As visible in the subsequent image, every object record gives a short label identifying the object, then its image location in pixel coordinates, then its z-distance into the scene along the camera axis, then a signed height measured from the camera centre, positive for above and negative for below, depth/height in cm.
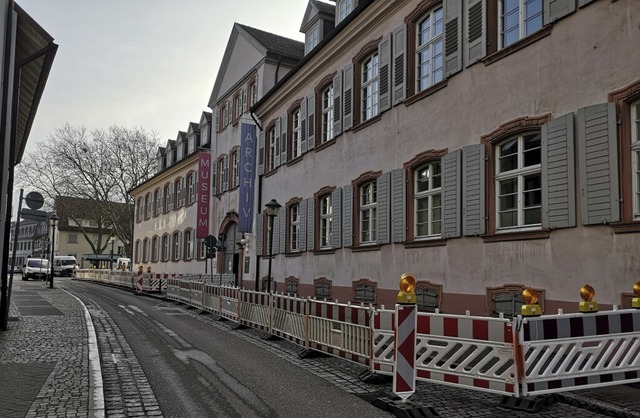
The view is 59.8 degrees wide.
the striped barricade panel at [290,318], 1048 -126
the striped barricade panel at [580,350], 606 -102
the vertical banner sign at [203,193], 3200 +354
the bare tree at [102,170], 5247 +788
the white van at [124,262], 5497 -99
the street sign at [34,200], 1227 +113
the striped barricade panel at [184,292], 2081 -145
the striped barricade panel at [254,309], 1265 -131
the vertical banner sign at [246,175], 2491 +358
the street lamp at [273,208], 1673 +142
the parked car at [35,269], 4759 -150
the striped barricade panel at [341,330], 816 -118
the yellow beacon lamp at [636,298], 676 -46
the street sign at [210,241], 2652 +63
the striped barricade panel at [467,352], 611 -109
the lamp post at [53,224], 2966 +156
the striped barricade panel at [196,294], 1898 -142
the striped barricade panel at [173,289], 2248 -145
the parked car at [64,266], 5959 -152
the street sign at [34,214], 1195 +80
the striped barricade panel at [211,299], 1680 -140
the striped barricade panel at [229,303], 1496 -134
